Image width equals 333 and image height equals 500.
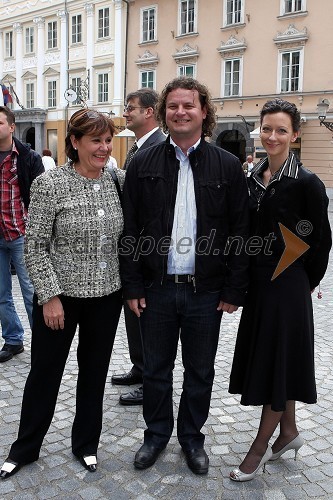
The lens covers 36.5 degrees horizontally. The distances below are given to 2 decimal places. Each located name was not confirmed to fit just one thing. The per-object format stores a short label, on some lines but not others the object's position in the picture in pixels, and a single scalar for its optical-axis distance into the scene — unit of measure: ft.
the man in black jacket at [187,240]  9.45
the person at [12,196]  14.46
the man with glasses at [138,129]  12.74
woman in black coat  9.08
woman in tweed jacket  9.00
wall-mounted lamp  59.26
